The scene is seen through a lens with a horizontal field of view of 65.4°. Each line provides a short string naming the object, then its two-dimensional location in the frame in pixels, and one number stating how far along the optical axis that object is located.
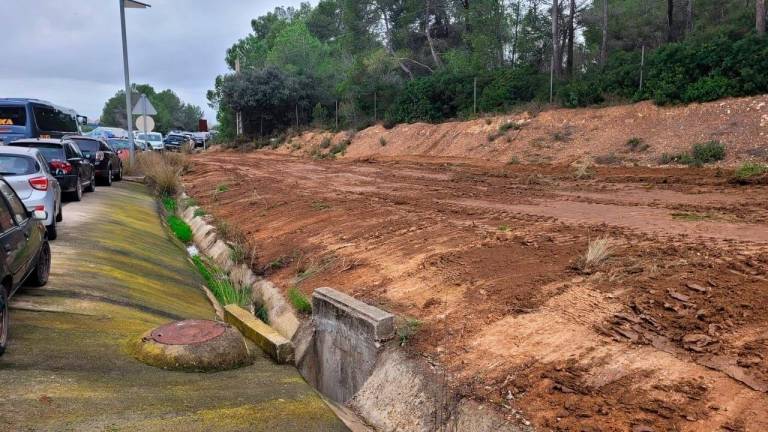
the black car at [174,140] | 49.53
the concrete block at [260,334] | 6.50
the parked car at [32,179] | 10.15
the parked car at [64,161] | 14.37
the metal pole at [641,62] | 23.58
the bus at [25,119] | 19.98
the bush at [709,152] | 17.44
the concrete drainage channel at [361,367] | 5.06
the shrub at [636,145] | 20.13
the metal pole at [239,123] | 55.26
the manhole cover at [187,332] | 5.77
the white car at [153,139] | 43.40
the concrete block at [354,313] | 6.27
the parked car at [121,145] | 29.57
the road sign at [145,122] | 26.09
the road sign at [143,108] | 25.14
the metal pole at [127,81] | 25.42
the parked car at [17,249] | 5.15
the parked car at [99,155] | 19.69
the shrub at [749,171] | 14.44
